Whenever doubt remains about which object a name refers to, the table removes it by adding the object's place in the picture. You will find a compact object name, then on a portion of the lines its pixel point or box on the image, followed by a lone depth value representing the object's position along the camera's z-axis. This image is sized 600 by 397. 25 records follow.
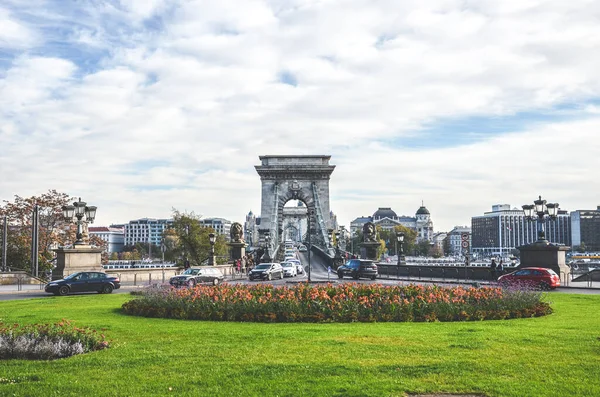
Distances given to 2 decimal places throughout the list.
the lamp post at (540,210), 33.75
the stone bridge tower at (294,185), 102.81
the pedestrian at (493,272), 37.97
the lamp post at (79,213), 33.59
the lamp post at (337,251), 61.12
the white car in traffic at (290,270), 47.22
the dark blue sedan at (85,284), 28.42
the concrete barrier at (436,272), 39.75
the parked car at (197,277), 31.72
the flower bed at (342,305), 16.28
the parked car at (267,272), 42.03
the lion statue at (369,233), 54.25
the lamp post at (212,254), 50.39
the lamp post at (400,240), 46.11
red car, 29.05
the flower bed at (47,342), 11.02
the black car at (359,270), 41.97
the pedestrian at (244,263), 53.08
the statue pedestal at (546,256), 32.91
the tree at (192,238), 65.88
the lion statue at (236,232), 57.75
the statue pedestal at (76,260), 33.28
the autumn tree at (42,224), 47.19
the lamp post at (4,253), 38.36
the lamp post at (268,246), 72.18
